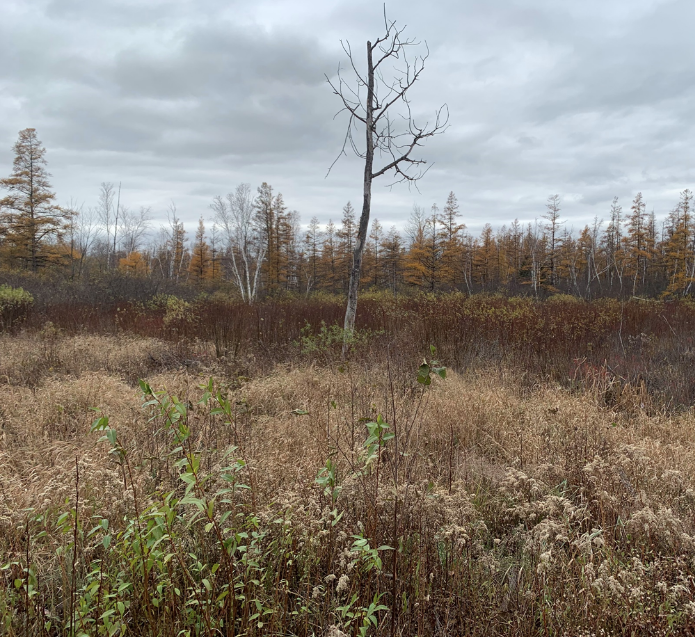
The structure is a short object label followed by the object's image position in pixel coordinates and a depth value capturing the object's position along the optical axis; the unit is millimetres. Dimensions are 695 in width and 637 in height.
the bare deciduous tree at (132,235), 45150
